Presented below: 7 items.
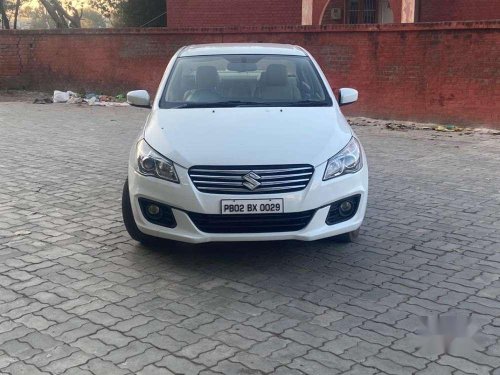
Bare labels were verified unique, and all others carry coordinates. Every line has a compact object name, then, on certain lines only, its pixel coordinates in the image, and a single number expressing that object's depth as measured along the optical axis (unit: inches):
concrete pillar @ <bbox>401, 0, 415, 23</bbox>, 657.6
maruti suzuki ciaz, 189.9
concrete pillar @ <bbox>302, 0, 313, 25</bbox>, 714.2
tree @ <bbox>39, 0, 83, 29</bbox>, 1186.0
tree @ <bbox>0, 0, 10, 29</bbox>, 1126.1
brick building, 674.8
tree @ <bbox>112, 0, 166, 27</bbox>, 1013.8
